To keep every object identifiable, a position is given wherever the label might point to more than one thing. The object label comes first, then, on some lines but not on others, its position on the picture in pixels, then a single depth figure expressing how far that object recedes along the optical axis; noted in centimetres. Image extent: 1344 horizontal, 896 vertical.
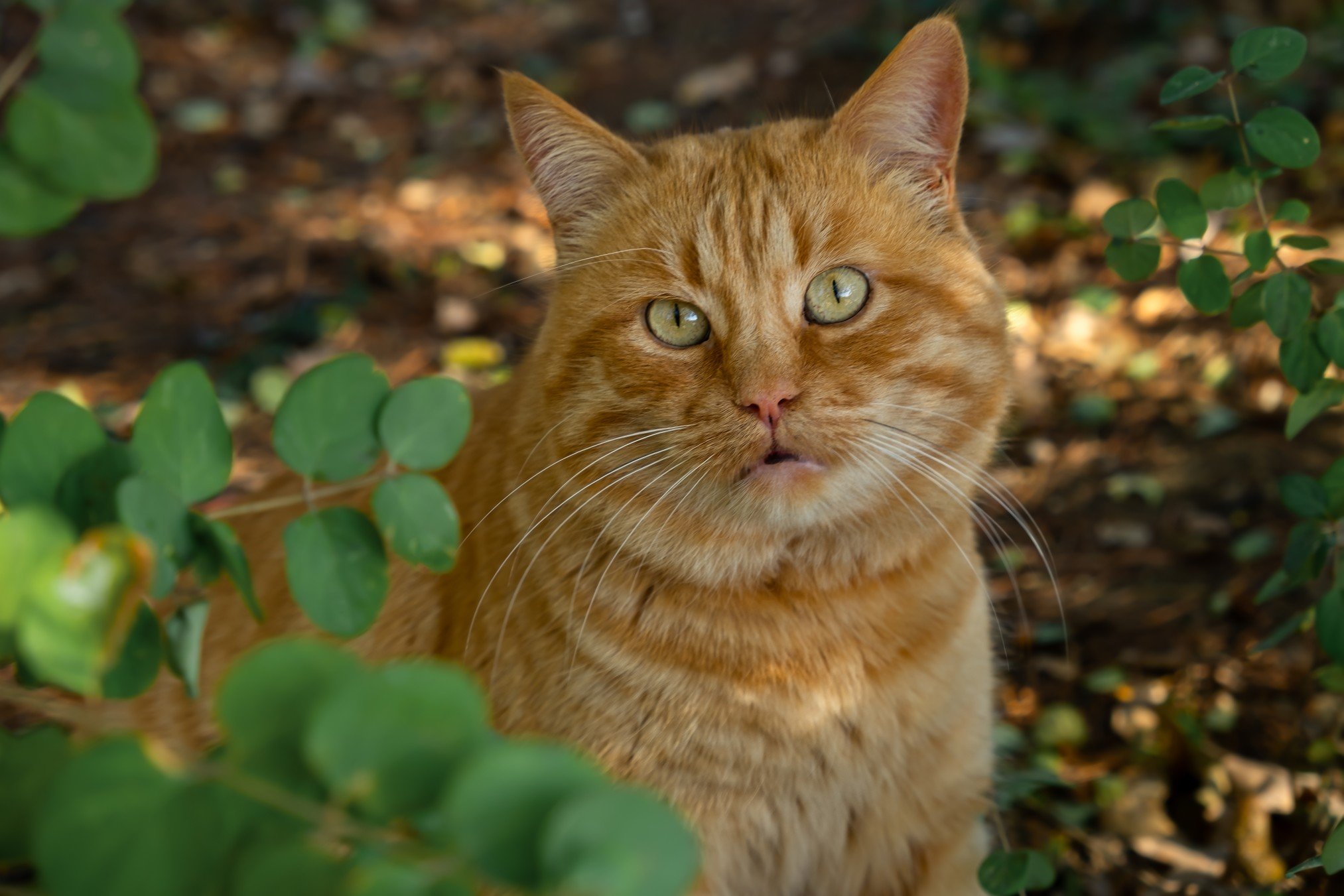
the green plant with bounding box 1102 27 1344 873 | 76
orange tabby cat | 79
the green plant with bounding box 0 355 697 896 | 48
